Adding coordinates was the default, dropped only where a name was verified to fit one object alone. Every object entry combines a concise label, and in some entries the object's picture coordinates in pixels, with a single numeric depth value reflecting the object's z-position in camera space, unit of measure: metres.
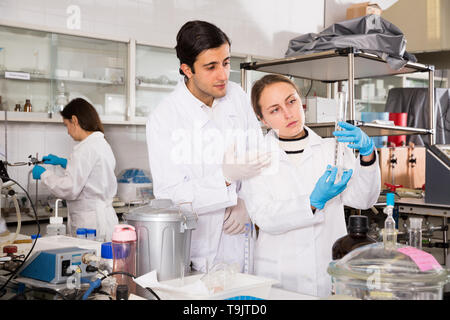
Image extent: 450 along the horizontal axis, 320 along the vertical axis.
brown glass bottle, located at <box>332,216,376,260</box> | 1.22
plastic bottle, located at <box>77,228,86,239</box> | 2.17
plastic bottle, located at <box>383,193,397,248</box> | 1.02
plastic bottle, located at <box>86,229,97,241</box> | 2.20
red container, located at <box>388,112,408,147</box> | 4.05
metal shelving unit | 3.00
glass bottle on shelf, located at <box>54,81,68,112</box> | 3.49
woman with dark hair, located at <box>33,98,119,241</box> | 3.07
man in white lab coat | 1.69
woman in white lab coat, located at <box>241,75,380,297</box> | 1.63
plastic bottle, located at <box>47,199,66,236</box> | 2.23
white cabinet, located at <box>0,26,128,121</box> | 3.31
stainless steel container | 1.29
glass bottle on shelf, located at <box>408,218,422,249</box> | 1.51
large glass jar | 0.95
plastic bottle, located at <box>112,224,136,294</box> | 1.27
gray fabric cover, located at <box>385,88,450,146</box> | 4.93
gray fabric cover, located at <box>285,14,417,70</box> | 3.16
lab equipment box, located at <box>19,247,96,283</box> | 1.34
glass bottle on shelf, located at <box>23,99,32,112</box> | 3.38
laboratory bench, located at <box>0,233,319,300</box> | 1.22
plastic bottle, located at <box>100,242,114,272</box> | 1.45
